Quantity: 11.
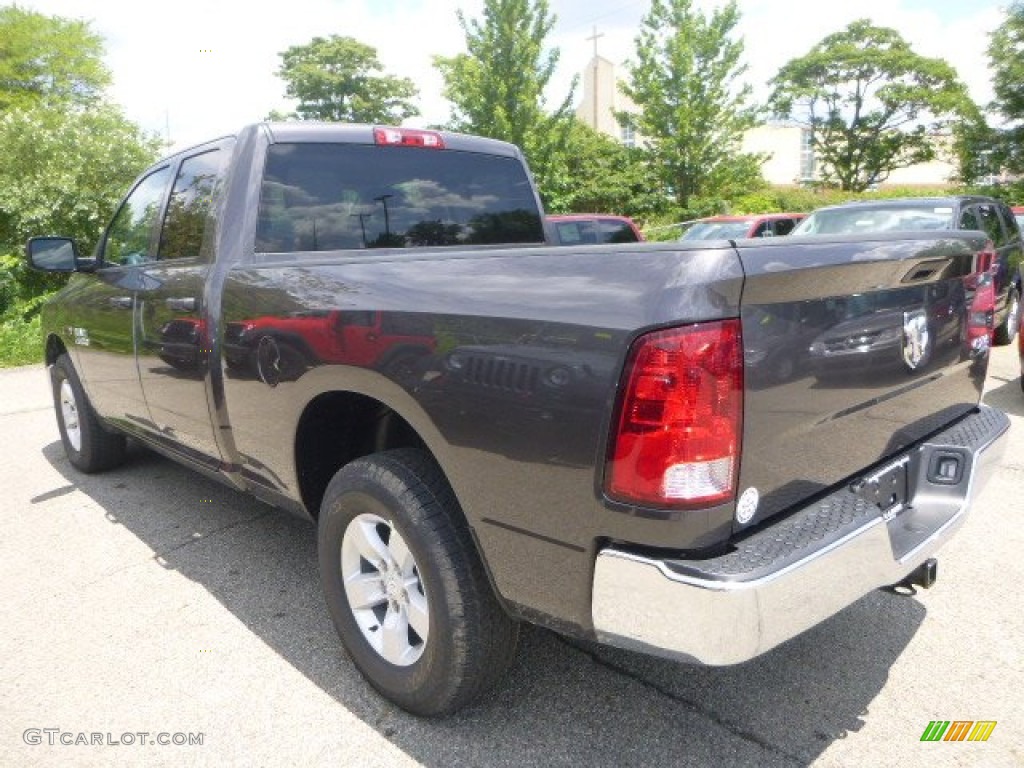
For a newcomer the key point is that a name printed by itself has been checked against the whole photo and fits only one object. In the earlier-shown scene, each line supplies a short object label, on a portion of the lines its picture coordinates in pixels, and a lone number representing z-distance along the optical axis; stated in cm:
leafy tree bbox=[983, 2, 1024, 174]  2428
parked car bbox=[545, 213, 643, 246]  1063
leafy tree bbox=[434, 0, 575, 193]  1991
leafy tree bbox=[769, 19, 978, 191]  3428
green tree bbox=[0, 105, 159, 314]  1280
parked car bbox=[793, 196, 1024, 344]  753
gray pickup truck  159
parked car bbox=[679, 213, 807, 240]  1303
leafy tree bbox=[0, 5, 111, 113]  2477
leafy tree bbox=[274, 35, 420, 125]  4000
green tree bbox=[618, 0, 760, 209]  2336
